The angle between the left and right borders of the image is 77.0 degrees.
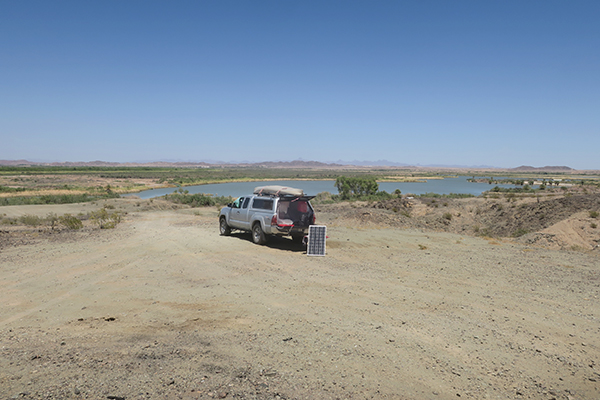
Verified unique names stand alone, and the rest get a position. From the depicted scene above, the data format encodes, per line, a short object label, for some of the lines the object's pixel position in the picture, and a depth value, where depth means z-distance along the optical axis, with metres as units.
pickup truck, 14.02
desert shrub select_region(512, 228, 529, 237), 22.17
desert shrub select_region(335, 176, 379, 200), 54.28
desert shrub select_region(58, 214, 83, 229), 19.33
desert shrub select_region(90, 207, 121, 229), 19.58
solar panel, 13.35
